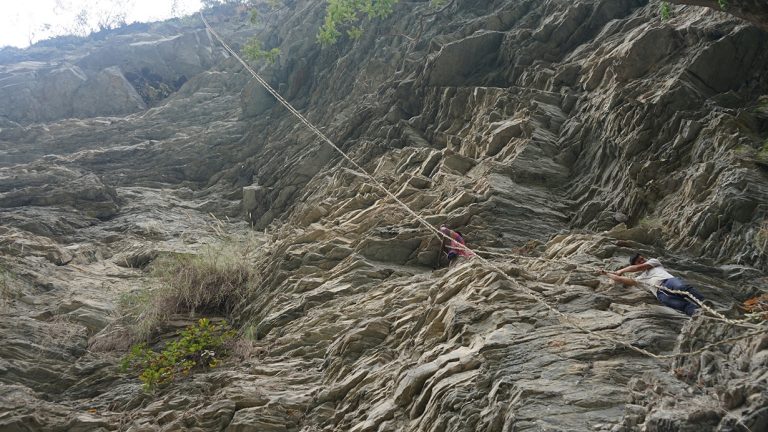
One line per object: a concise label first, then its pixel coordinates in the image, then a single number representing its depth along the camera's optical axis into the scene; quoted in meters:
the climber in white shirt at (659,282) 8.35
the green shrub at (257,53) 34.88
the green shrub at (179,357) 11.10
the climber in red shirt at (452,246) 12.01
